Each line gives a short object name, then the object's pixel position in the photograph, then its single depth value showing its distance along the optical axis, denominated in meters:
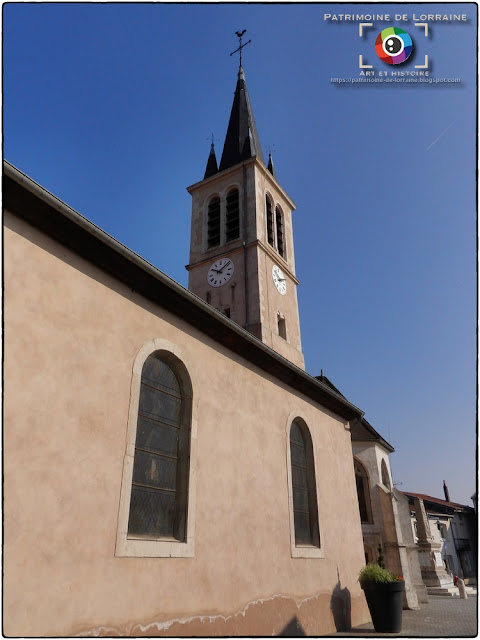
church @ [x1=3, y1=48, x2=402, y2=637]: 4.33
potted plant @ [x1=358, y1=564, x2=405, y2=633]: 8.33
